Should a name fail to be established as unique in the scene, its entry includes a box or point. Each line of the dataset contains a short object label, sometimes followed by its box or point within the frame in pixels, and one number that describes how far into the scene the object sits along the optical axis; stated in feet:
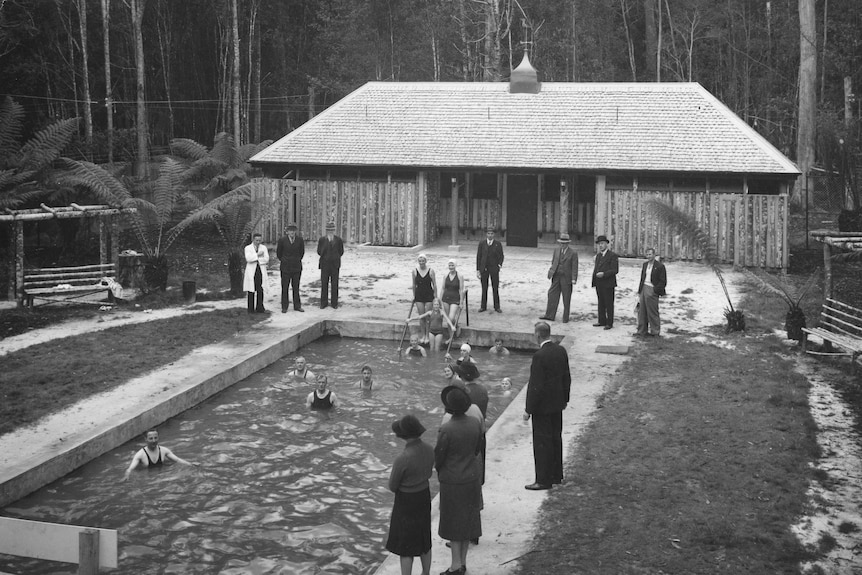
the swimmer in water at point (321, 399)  48.75
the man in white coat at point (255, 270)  63.93
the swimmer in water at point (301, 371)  53.47
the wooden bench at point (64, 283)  65.77
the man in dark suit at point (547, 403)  34.63
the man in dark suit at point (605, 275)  60.18
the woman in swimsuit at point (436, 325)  60.03
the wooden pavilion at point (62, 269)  64.34
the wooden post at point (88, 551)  24.50
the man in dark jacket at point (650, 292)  58.18
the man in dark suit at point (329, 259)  66.03
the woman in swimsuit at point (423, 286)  59.62
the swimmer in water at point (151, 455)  39.96
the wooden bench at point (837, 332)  48.47
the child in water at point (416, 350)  59.19
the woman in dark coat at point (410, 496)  27.86
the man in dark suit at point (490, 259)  64.87
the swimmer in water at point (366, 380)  51.31
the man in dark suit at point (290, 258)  65.16
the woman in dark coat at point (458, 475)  29.09
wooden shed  83.66
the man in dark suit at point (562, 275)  61.98
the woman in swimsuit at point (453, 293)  59.88
